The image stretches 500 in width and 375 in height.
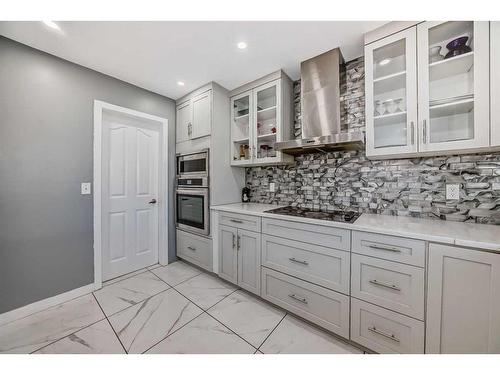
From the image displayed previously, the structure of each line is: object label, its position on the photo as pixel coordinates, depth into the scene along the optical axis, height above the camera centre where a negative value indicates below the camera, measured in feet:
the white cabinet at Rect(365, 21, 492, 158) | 3.99 +2.31
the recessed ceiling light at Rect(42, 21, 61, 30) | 4.71 +4.03
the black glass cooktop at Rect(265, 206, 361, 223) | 5.01 -0.82
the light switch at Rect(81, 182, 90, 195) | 6.52 -0.08
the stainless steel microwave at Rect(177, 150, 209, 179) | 7.79 +0.91
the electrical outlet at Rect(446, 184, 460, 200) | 4.75 -0.11
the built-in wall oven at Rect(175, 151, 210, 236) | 7.70 -0.34
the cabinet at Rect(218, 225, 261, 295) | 6.17 -2.45
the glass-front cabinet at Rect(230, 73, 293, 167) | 6.97 +2.65
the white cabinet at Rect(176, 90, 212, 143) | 7.81 +2.99
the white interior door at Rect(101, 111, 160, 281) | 7.43 -0.29
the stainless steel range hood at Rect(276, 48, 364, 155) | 5.66 +2.56
